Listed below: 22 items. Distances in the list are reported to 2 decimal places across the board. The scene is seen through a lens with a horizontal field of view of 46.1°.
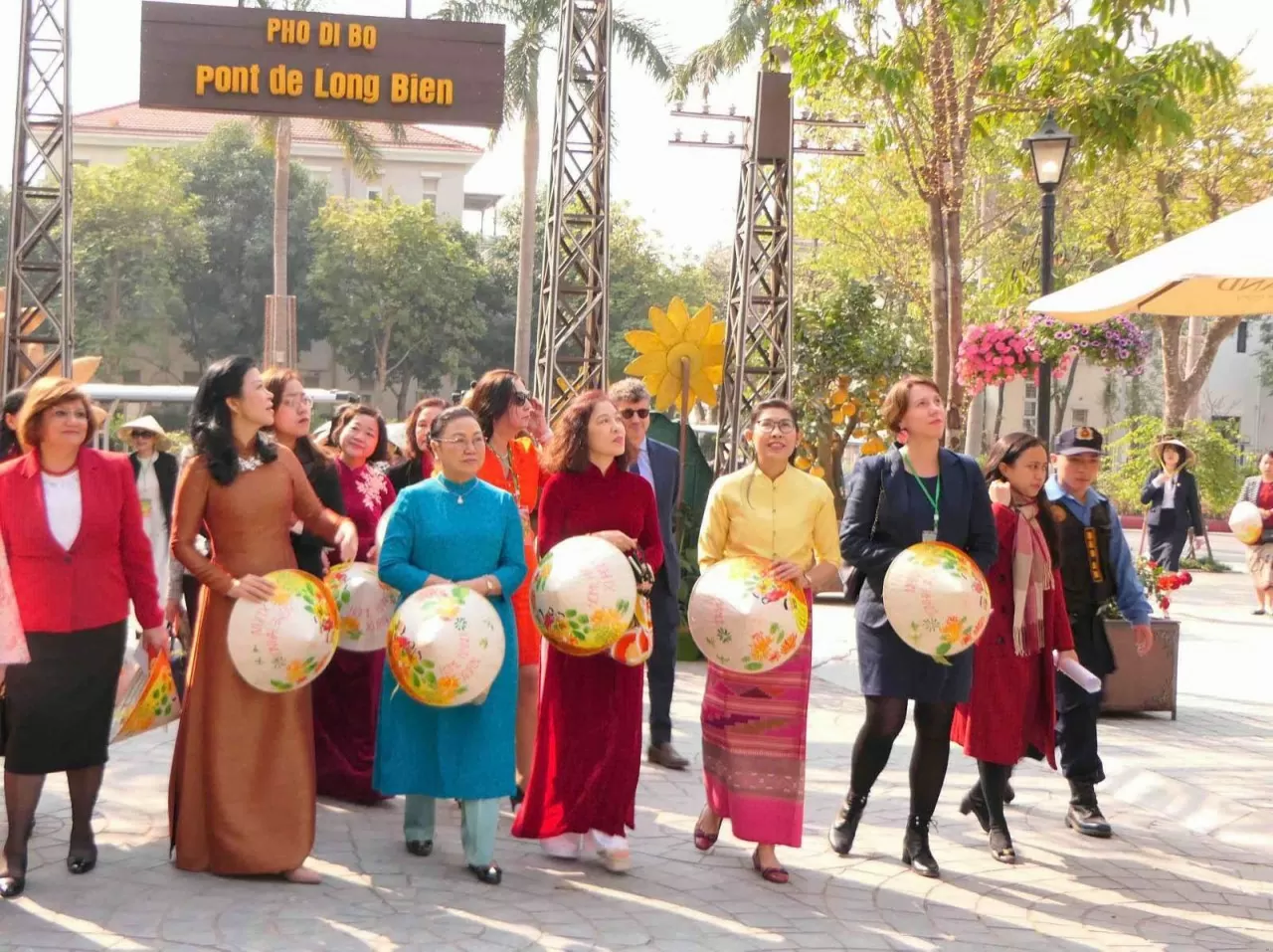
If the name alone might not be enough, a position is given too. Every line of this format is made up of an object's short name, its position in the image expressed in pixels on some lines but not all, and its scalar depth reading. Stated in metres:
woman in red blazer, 5.09
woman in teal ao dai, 5.25
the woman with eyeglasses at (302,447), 6.19
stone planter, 8.76
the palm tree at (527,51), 30.86
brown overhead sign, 11.63
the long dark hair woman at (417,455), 6.79
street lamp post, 11.33
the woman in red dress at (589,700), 5.43
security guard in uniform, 6.19
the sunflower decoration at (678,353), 10.34
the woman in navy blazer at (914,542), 5.43
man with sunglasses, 7.33
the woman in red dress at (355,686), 6.48
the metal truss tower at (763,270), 14.42
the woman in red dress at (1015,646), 5.73
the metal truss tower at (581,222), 12.06
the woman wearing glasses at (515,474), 6.34
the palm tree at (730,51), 30.16
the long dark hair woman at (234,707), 5.16
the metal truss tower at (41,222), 12.83
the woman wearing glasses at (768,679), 5.38
